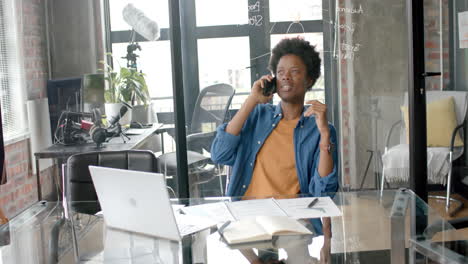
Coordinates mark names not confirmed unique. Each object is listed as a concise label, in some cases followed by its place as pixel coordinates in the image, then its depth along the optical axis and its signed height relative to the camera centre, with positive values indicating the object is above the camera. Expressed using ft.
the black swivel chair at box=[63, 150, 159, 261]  9.42 -1.19
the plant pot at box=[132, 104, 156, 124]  14.23 -0.69
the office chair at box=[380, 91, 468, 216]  13.39 -1.77
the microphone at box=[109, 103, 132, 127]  14.25 -0.61
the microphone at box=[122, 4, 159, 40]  13.96 +1.32
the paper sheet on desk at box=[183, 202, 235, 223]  7.21 -1.53
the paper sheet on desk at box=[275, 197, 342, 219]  7.23 -1.53
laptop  6.20 -1.19
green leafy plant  14.10 -0.08
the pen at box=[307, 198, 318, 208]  7.62 -1.51
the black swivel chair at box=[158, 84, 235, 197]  14.14 -1.21
